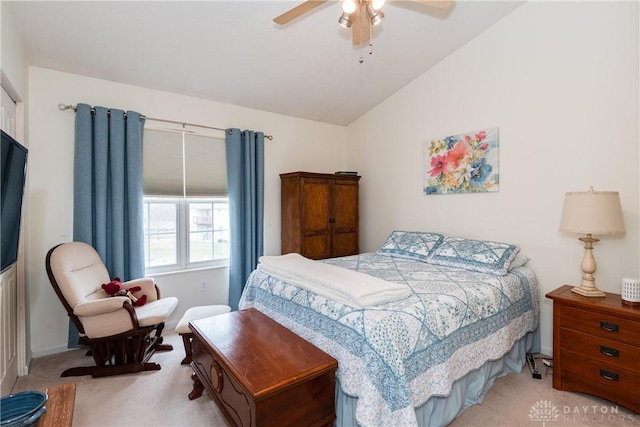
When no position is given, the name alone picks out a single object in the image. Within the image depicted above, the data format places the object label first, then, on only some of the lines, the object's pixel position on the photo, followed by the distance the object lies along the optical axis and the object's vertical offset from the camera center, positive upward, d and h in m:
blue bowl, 1.17 -0.77
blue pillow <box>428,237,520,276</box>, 2.66 -0.41
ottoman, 2.38 -0.87
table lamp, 2.13 -0.06
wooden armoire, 3.89 -0.05
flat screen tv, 1.60 +0.10
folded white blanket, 1.83 -0.46
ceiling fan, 1.83 +1.22
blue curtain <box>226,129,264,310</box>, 3.73 +0.10
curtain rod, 2.85 +0.96
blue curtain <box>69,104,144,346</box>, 2.87 +0.23
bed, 1.58 -0.69
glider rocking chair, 2.36 -0.81
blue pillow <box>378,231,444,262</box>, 3.25 -0.38
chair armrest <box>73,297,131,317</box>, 2.30 -0.69
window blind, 3.32 +0.52
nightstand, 1.97 -0.92
